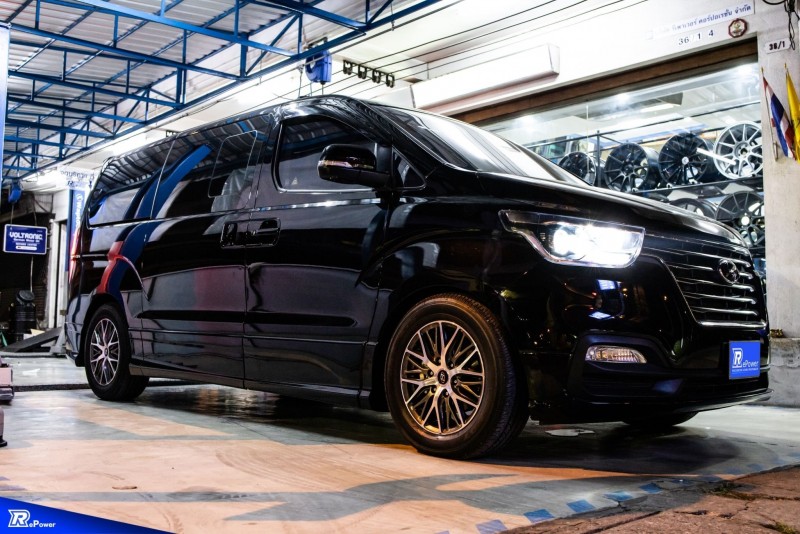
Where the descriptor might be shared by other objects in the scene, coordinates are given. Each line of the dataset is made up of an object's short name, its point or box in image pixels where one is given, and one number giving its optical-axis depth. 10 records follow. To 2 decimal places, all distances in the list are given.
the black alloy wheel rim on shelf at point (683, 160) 10.20
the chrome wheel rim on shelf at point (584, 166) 11.01
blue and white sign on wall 23.75
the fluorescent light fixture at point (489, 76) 9.56
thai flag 7.14
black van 3.10
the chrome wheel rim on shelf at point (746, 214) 9.35
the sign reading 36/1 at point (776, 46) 7.31
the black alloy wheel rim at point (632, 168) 10.53
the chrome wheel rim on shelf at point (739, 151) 9.19
